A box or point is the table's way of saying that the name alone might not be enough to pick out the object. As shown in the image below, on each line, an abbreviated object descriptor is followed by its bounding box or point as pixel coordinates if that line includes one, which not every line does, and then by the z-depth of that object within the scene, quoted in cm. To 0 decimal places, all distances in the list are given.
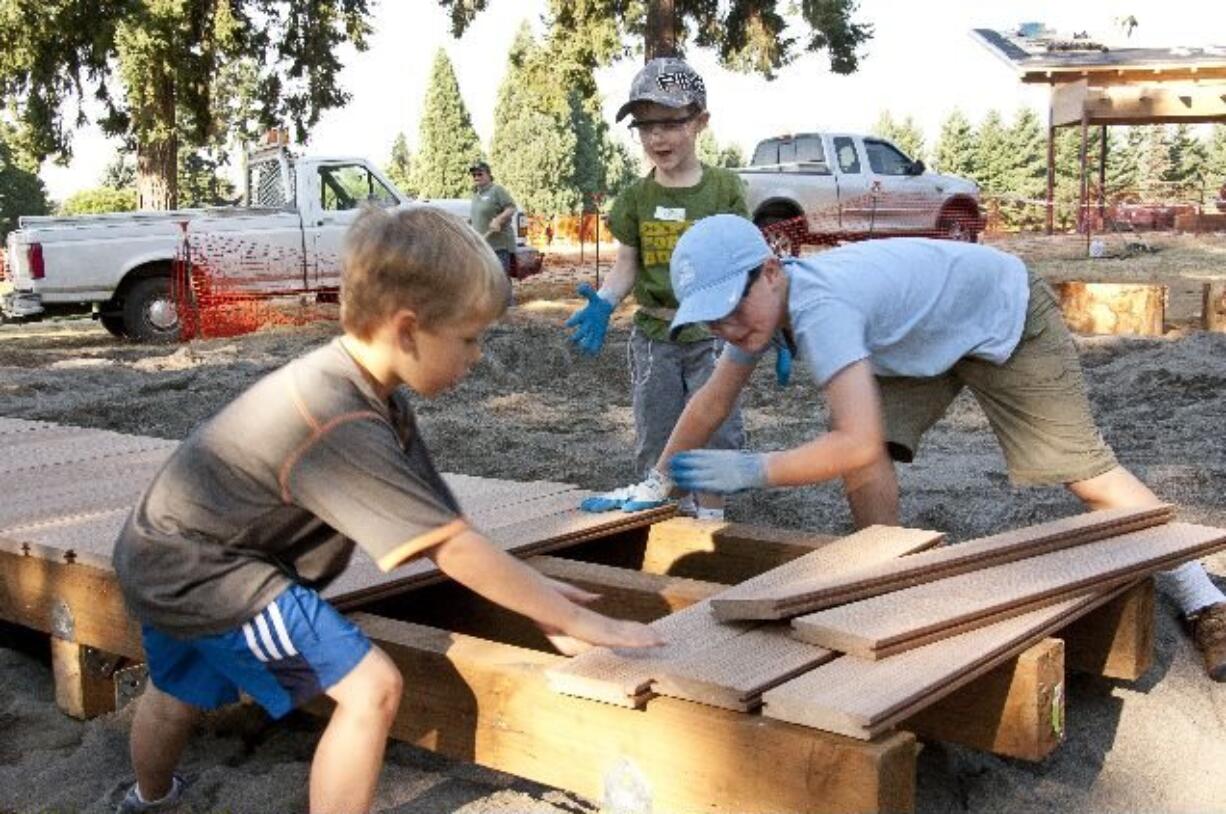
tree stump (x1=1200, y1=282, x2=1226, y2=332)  960
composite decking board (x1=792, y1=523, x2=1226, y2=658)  207
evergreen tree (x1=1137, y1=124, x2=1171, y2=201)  6594
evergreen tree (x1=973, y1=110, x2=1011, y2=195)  6512
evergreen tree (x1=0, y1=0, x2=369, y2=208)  1645
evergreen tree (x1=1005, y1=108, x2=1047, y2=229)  6381
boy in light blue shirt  247
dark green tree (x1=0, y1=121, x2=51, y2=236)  4747
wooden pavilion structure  2261
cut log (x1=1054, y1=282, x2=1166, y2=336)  964
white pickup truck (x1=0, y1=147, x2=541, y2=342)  1153
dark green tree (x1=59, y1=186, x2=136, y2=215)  3809
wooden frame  180
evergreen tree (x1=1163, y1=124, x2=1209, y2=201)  6406
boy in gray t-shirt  189
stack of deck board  188
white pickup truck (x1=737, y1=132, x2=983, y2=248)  1525
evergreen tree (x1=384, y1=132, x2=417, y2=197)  7931
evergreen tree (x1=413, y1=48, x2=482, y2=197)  6278
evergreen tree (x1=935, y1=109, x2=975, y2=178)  6650
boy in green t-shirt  380
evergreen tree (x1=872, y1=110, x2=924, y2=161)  7350
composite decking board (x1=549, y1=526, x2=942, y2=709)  191
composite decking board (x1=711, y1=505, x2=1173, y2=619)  219
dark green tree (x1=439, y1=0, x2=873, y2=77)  1658
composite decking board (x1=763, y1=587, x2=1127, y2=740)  177
